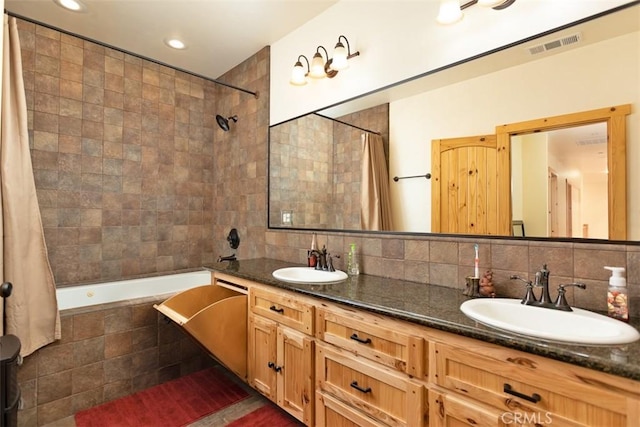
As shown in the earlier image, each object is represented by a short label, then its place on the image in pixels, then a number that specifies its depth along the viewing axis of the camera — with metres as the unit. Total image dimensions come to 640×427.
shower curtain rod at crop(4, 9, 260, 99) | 1.81
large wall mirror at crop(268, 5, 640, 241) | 1.24
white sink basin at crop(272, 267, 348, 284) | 1.86
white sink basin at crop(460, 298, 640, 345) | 0.93
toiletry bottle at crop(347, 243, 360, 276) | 2.02
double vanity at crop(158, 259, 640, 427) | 0.88
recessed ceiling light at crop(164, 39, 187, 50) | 2.77
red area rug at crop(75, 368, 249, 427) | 1.94
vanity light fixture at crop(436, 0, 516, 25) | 1.57
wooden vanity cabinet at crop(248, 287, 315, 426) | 1.64
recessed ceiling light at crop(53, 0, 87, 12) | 2.25
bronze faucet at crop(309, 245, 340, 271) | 2.13
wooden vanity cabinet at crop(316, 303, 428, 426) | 1.21
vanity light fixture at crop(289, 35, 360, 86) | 2.11
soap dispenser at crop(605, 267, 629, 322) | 1.11
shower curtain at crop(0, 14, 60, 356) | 1.96
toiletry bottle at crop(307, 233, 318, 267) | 2.22
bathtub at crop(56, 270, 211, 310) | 2.59
